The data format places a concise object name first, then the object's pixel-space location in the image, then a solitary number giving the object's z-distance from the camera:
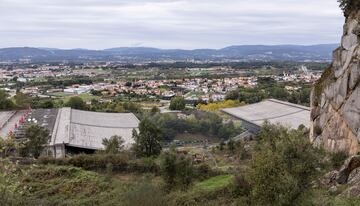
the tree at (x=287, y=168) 17.22
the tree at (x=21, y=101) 79.46
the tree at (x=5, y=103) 75.69
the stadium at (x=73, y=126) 47.06
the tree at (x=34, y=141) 40.22
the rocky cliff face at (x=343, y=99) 30.23
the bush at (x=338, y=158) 28.20
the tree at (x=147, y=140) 40.75
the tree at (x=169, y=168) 28.56
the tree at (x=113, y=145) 39.67
